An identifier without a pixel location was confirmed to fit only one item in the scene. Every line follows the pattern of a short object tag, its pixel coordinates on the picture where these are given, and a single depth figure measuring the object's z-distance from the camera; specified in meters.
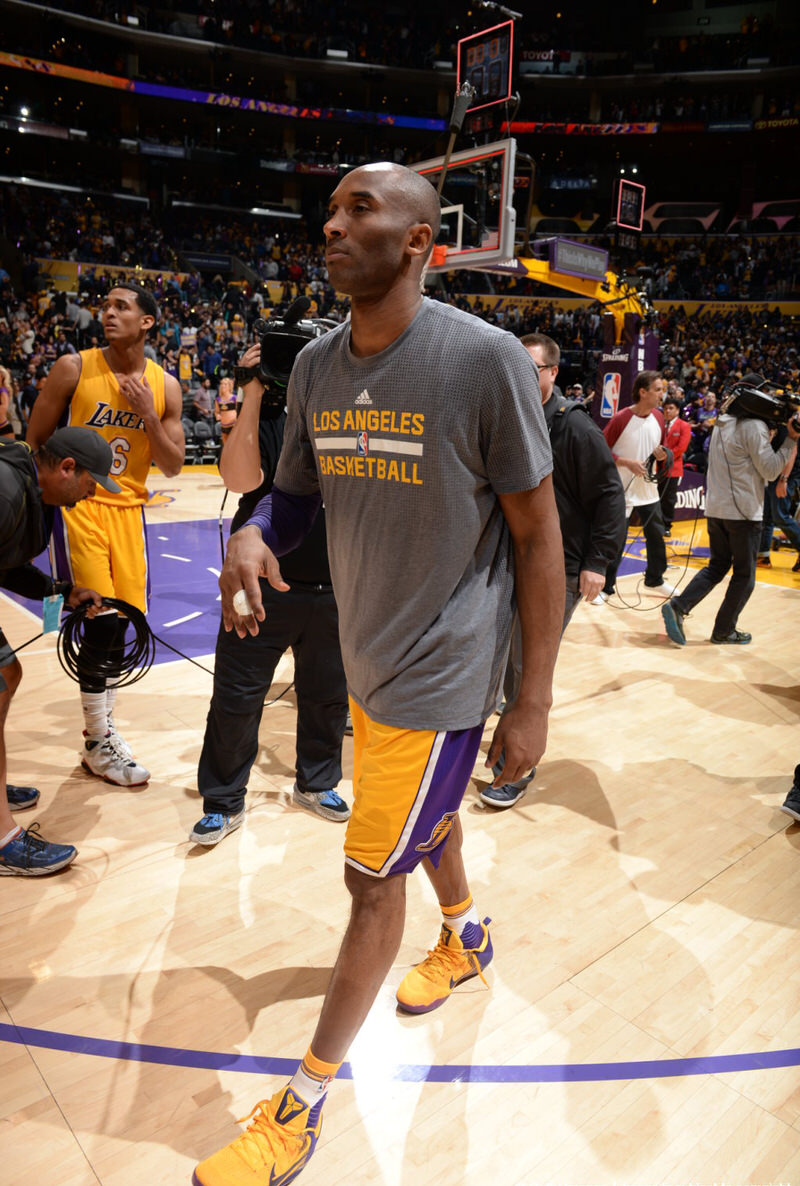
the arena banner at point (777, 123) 26.80
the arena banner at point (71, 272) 22.16
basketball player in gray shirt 1.54
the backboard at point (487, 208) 7.81
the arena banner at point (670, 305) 24.67
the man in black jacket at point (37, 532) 2.58
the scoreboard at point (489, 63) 9.46
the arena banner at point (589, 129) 28.89
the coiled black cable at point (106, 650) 3.06
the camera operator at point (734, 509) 5.39
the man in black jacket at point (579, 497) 3.46
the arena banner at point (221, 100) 24.31
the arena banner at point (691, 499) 11.58
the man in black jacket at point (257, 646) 2.79
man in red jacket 8.88
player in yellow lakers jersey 3.27
